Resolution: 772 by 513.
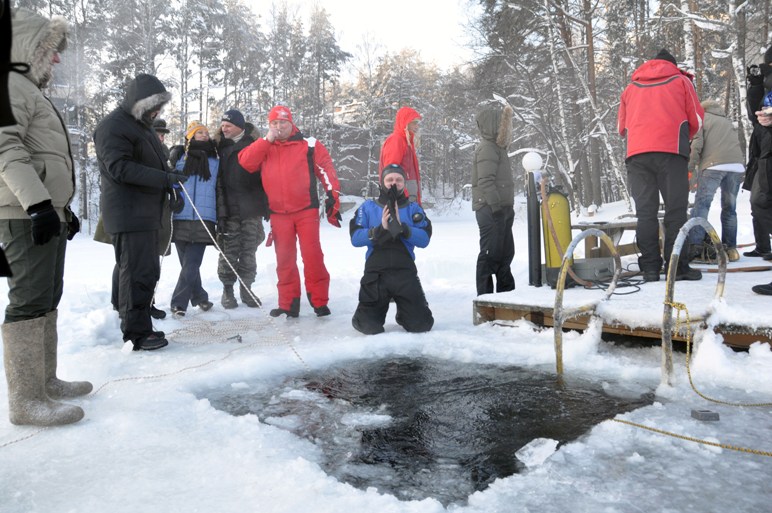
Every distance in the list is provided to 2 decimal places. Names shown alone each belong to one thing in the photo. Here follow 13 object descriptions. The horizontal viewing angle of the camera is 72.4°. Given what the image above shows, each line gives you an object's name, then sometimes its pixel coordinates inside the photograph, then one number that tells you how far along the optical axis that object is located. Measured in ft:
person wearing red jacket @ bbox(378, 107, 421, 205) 18.15
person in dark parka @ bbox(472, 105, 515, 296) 17.17
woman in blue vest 17.54
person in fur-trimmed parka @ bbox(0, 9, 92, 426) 8.02
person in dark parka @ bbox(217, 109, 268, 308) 18.57
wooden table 21.70
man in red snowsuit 17.37
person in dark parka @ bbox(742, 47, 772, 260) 16.46
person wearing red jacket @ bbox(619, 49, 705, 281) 14.48
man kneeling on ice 14.49
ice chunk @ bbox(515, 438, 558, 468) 6.75
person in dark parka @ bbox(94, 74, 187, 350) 12.55
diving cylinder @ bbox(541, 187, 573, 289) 15.92
